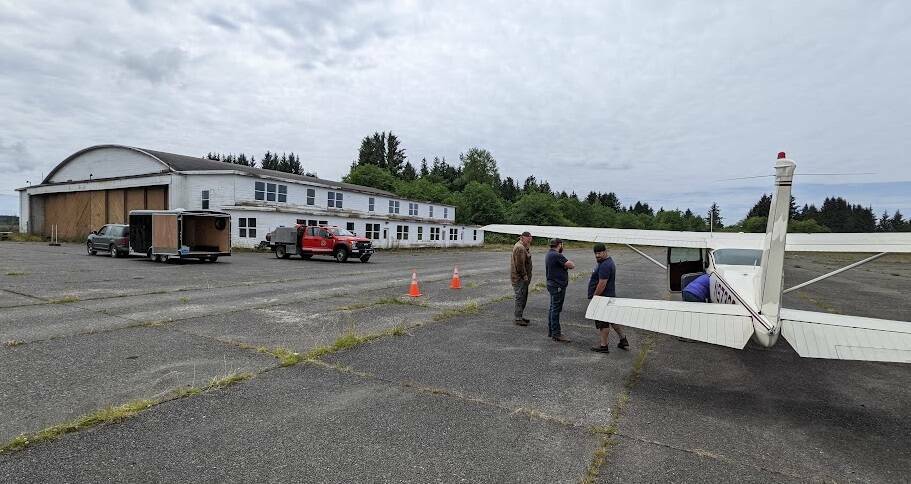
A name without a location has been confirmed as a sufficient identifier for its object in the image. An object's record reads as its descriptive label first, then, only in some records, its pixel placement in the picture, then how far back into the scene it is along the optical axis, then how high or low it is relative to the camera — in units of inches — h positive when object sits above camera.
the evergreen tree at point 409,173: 3474.4 +440.7
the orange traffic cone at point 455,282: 540.3 -65.3
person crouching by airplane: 335.6 -42.7
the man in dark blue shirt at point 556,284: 287.6 -35.1
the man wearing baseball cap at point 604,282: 259.4 -29.4
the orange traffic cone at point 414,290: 462.0 -65.4
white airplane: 162.2 -34.6
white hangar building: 1176.8 +77.3
